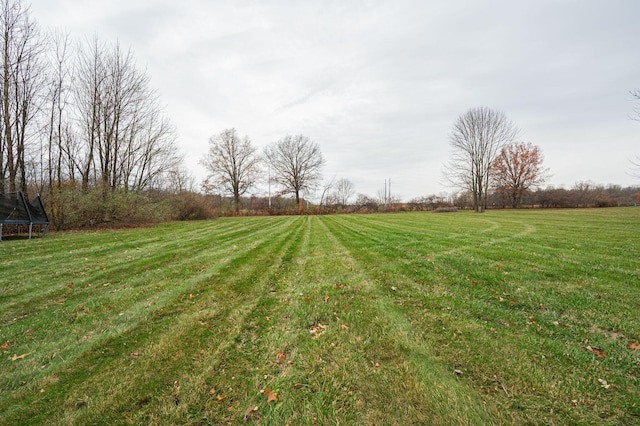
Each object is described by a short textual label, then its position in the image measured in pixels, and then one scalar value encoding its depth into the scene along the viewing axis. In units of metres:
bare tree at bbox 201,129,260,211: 35.00
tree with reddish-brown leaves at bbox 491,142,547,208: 36.34
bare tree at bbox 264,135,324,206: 38.91
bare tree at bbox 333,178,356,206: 40.54
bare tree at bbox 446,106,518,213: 30.16
